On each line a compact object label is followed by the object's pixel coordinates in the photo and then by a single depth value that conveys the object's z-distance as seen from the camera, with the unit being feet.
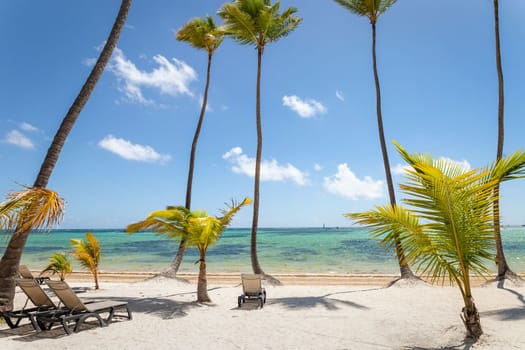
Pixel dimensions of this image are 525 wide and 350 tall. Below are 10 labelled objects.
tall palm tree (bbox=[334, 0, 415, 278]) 45.88
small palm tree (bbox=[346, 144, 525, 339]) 17.54
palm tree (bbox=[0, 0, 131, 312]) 16.07
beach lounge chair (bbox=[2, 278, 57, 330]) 20.89
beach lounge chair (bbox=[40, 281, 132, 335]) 20.02
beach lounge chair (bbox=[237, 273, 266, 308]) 29.35
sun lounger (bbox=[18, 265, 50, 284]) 38.97
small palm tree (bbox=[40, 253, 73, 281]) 39.09
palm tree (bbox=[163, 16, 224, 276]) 52.39
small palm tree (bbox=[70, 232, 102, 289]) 40.22
